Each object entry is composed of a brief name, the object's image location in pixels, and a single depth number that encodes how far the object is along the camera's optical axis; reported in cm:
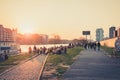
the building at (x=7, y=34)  8290
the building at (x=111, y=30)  11845
